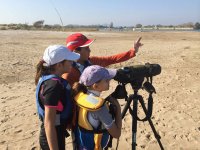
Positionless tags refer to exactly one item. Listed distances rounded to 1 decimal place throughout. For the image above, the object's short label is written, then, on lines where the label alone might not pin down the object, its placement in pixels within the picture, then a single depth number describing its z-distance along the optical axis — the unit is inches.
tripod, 61.0
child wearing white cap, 47.3
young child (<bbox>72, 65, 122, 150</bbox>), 47.4
